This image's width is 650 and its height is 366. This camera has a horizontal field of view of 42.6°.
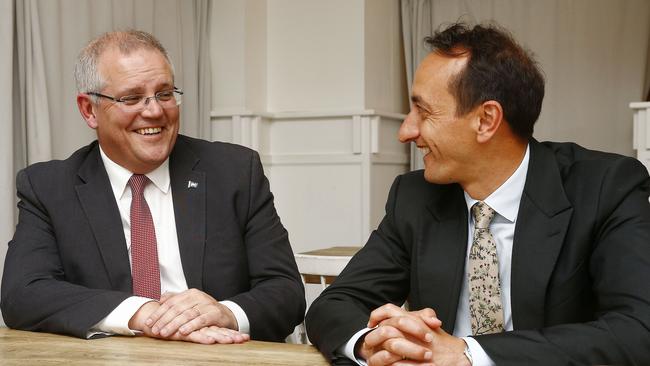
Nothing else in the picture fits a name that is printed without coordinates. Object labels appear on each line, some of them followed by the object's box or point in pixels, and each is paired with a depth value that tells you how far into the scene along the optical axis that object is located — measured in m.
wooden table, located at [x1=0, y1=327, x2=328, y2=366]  1.62
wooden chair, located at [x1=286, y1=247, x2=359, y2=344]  3.23
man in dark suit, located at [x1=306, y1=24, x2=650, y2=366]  1.81
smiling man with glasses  2.31
